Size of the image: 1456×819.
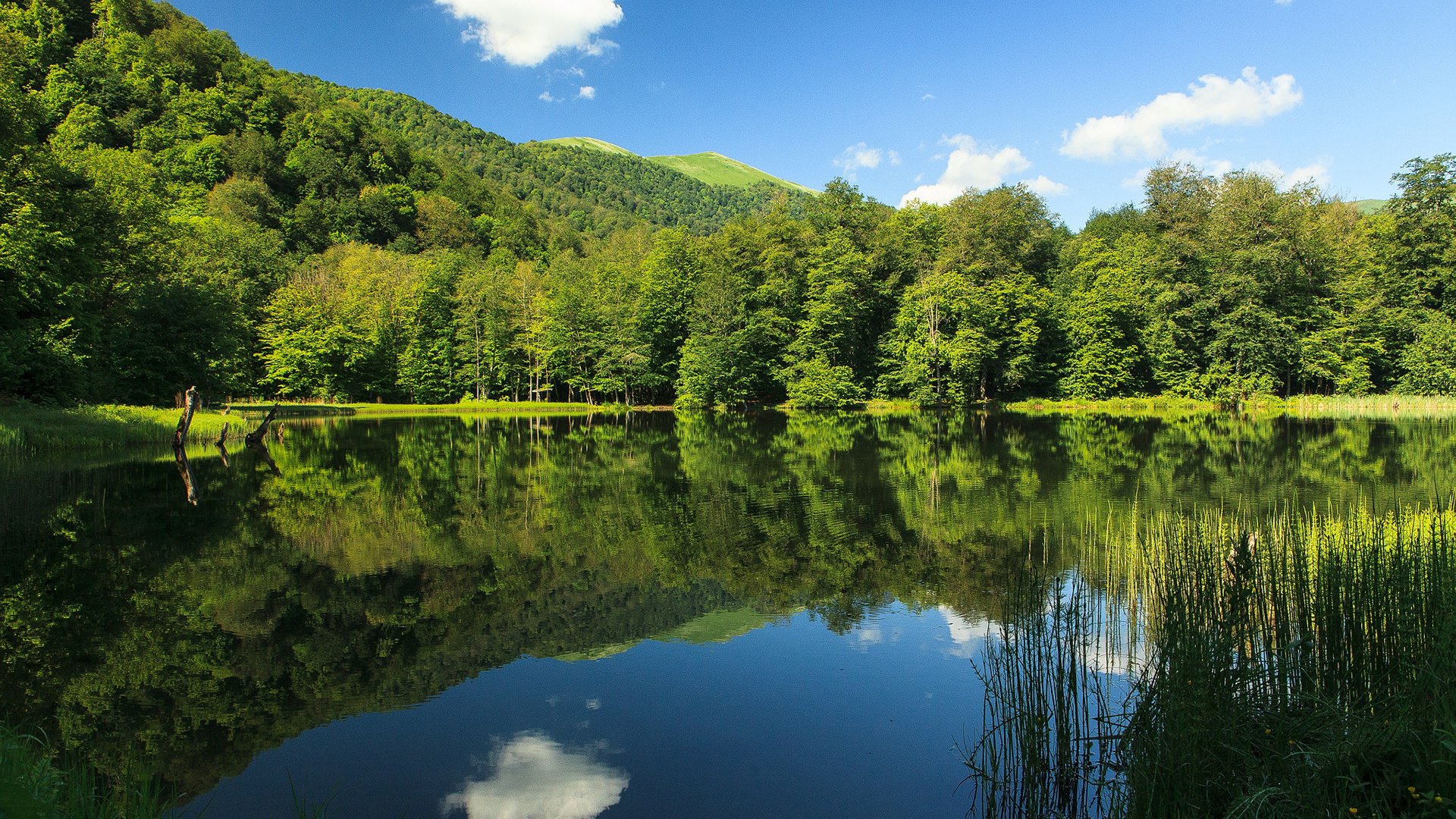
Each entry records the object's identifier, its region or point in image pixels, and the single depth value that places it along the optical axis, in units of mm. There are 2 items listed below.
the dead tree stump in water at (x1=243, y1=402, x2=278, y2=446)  27156
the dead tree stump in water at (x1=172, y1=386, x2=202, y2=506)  19519
